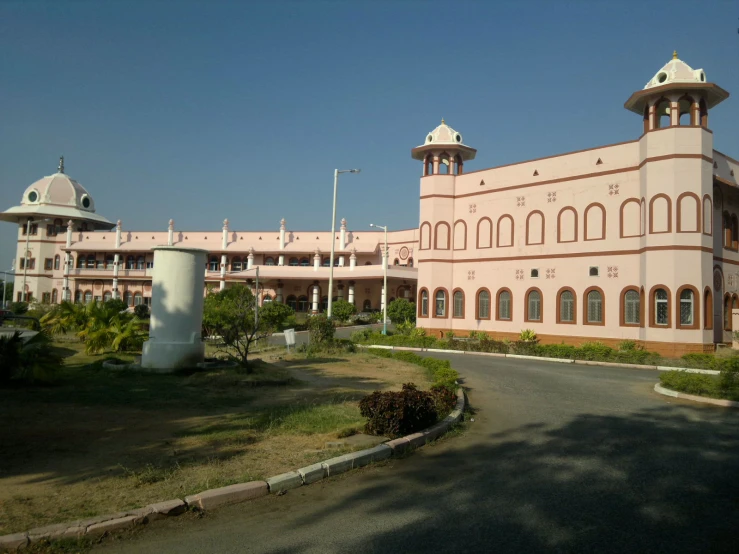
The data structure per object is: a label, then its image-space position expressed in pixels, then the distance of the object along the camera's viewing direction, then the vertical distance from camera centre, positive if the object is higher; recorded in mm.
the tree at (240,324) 14531 -311
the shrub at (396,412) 8023 -1366
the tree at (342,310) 39000 +344
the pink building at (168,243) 50750 +5314
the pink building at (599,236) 22922 +4114
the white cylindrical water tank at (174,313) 13922 -95
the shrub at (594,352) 21109 -1079
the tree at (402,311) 36438 +381
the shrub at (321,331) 21344 -610
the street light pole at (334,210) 30125 +5602
